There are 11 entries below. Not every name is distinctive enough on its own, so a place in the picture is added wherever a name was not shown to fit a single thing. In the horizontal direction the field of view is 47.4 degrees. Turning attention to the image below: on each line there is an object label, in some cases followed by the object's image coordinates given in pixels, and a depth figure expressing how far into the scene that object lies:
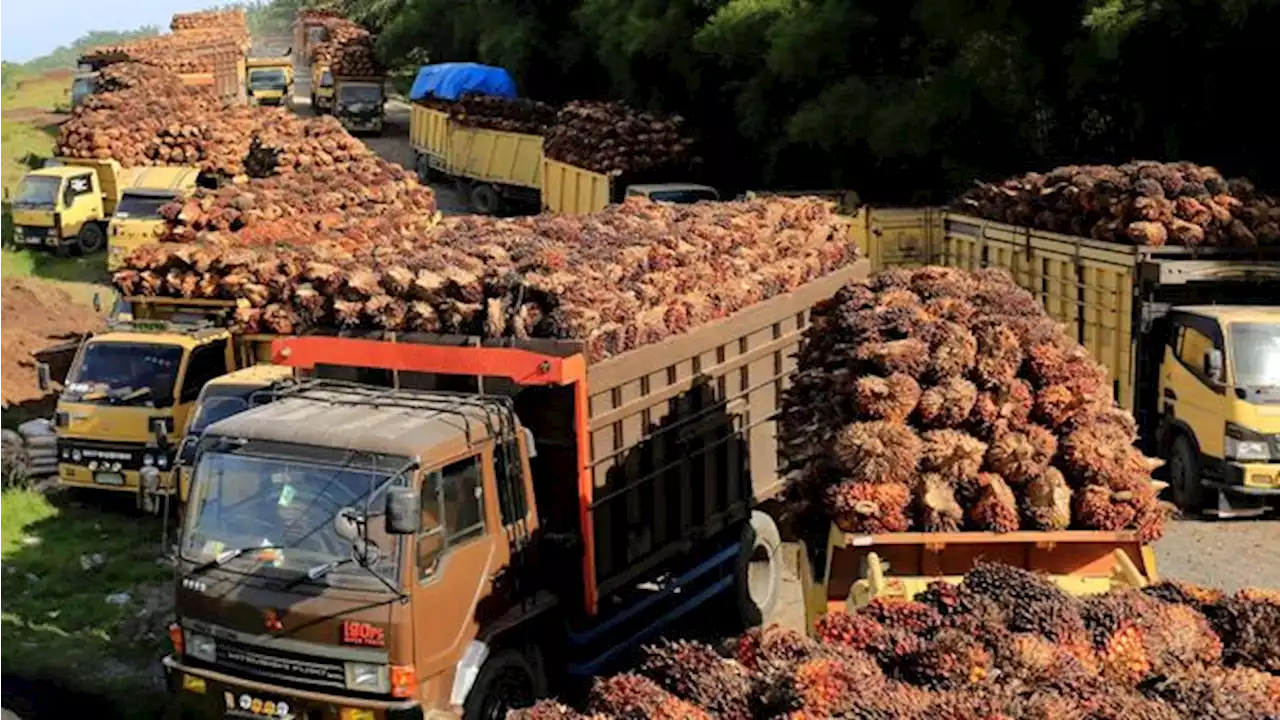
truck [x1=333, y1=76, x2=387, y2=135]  51.31
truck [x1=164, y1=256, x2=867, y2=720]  7.84
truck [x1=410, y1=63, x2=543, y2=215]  35.41
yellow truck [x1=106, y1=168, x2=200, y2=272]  24.20
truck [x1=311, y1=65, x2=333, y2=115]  55.12
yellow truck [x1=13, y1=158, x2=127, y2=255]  29.67
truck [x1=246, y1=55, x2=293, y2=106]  54.47
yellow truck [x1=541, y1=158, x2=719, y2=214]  26.53
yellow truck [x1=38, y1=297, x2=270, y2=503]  14.32
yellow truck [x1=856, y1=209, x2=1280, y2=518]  13.96
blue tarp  43.09
